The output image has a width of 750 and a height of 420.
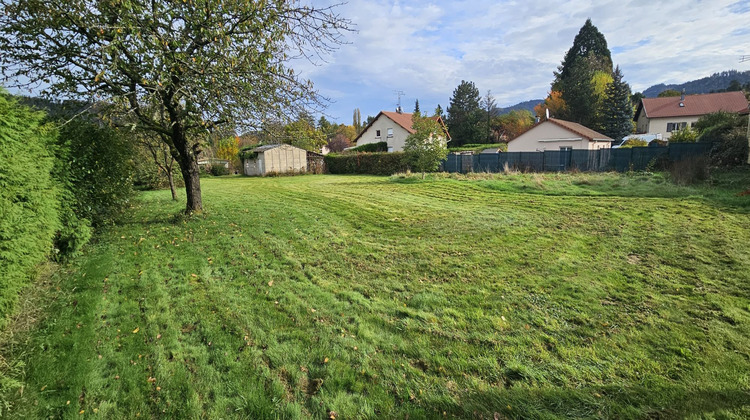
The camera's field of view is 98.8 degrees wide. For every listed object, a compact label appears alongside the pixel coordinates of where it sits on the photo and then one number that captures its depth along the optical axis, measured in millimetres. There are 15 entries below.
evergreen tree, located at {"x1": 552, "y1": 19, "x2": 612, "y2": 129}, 44750
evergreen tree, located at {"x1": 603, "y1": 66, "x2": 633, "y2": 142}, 42750
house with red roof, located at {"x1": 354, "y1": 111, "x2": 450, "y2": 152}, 39625
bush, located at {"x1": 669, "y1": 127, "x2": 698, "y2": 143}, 20156
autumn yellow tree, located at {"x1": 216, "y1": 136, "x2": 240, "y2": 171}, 35116
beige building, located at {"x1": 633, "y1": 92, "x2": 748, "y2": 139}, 37625
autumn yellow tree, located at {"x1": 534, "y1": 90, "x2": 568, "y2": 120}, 48594
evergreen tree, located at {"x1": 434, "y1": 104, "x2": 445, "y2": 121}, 19178
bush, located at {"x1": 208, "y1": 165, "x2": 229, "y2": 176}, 33984
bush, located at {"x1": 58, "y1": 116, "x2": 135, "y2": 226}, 5773
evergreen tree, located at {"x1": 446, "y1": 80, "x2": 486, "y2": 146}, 52781
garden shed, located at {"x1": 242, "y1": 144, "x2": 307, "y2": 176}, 31359
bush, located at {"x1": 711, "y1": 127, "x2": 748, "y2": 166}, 14491
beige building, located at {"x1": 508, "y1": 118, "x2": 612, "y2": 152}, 29203
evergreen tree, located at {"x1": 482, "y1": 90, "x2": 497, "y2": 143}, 54219
